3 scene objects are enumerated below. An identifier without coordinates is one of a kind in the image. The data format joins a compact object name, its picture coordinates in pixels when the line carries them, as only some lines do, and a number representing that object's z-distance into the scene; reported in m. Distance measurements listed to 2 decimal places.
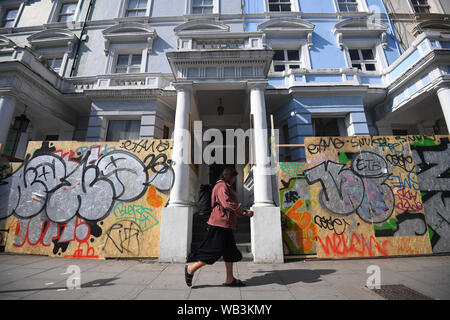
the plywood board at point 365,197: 4.73
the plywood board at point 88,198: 4.88
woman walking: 3.14
